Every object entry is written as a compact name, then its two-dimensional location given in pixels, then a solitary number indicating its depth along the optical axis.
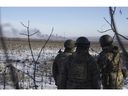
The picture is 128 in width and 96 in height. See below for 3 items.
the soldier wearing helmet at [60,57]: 2.58
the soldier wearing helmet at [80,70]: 2.27
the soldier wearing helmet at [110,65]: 2.41
